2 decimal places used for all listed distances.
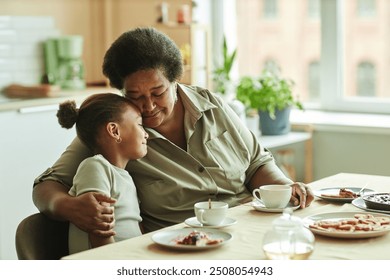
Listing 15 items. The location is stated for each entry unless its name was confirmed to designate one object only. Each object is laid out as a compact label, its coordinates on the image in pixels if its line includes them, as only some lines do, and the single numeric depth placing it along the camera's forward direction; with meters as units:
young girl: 3.91
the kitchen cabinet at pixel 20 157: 5.65
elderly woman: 4.12
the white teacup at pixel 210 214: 3.77
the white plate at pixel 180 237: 3.57
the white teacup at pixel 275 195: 3.96
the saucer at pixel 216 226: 3.81
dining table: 3.55
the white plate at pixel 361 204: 3.95
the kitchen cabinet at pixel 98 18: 6.69
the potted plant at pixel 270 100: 6.03
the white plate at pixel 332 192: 4.13
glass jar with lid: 3.40
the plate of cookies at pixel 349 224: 3.66
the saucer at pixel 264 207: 3.98
